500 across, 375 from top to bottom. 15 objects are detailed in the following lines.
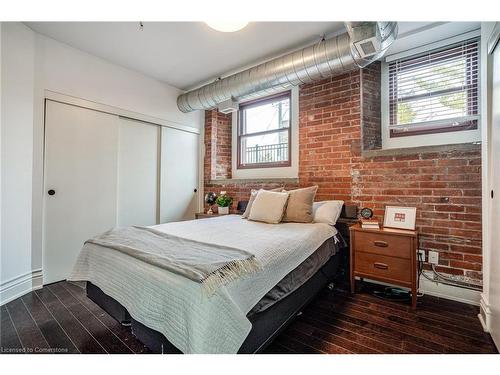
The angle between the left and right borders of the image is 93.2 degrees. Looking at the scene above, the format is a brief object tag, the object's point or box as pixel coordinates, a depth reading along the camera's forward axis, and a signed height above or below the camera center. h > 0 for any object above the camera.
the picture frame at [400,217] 2.22 -0.27
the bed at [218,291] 1.02 -0.56
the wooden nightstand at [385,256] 1.97 -0.60
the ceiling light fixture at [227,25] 1.49 +1.06
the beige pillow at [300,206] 2.46 -0.19
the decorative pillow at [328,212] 2.45 -0.25
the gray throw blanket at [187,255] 1.11 -0.39
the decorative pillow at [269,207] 2.51 -0.21
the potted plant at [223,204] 3.70 -0.25
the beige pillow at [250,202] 2.87 -0.18
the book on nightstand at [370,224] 2.24 -0.34
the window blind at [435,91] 2.33 +1.04
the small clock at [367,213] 2.41 -0.25
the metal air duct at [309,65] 1.93 +1.27
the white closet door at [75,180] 2.54 +0.08
